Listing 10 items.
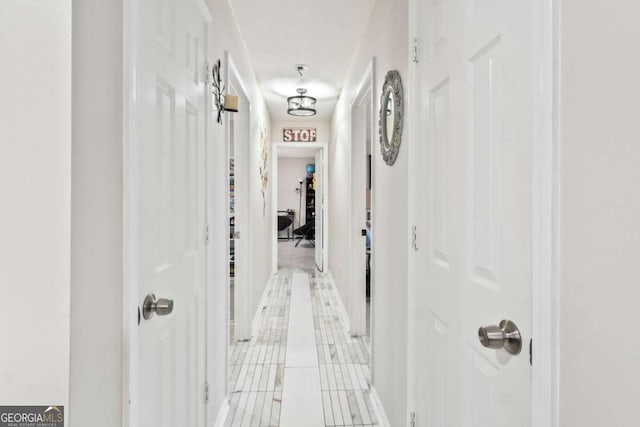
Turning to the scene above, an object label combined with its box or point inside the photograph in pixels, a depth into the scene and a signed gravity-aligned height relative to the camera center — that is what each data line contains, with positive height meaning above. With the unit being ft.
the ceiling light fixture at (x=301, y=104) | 14.19 +4.18
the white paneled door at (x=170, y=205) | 3.49 +0.08
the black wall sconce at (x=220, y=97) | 6.42 +2.09
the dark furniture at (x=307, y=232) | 32.96 -1.70
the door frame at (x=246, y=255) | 10.80 -1.25
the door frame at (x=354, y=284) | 10.54 -2.14
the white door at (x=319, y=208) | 20.11 +0.27
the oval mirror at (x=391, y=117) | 5.88 +1.63
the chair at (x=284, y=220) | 35.99 -0.73
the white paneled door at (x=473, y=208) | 2.65 +0.05
